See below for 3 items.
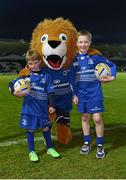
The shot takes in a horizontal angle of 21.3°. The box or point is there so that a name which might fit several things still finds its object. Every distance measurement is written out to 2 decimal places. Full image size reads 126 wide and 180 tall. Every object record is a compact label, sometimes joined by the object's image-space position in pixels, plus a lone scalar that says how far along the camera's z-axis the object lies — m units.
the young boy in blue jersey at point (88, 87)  4.70
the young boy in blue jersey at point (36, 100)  4.50
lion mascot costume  4.90
